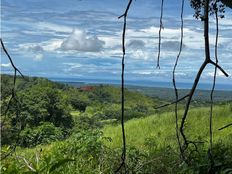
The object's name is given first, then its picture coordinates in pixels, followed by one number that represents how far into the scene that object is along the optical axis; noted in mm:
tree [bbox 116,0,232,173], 2070
